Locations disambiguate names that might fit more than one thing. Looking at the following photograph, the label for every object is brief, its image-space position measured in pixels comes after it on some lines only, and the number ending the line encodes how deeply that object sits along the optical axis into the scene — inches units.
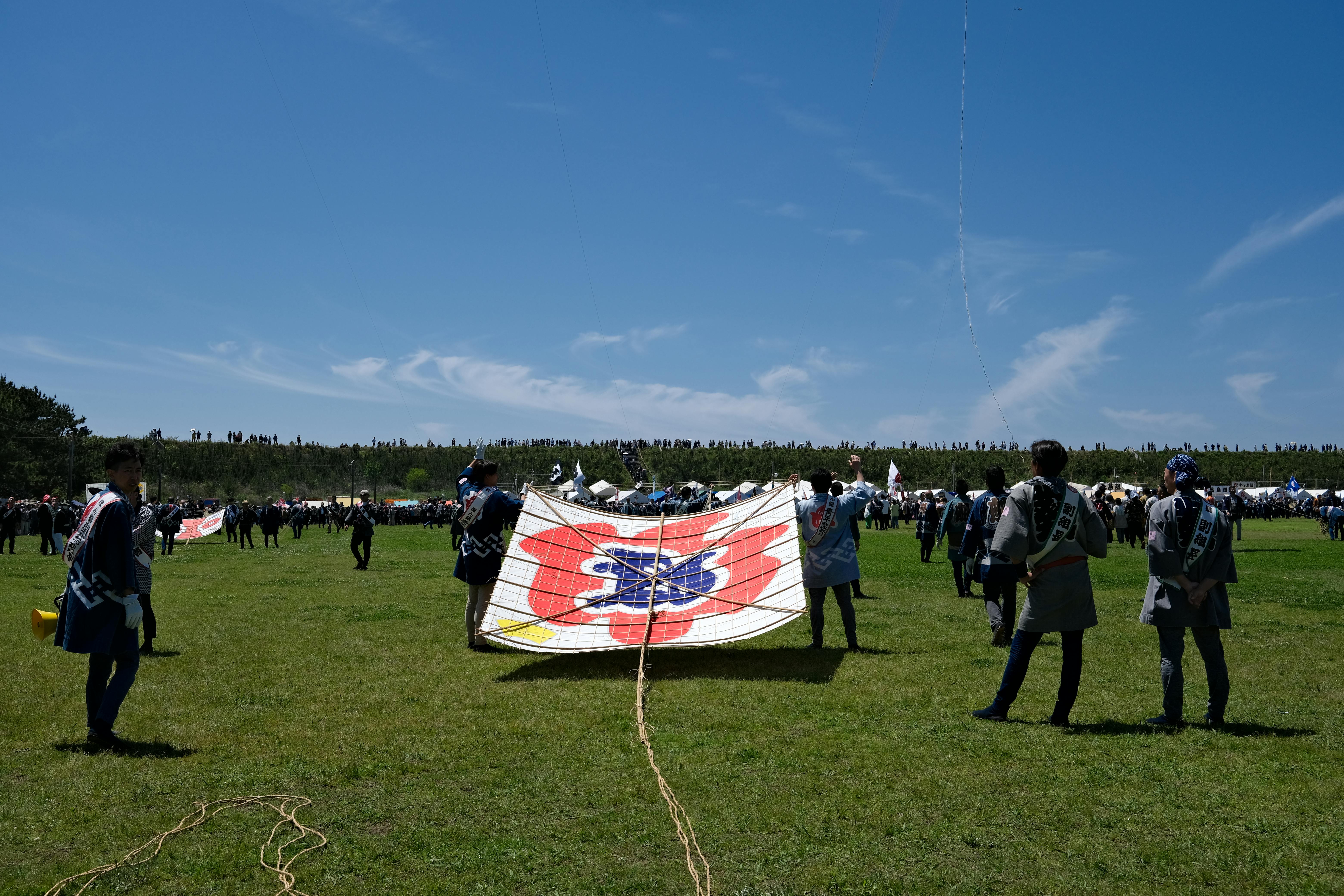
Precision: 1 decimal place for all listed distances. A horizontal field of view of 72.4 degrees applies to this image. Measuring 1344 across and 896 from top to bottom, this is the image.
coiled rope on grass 159.6
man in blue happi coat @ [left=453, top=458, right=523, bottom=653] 410.0
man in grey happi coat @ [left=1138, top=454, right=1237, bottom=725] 255.1
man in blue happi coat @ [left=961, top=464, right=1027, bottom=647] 402.9
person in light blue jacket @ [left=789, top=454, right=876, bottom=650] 382.9
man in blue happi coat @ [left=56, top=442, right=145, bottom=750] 243.3
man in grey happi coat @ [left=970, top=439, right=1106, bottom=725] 254.1
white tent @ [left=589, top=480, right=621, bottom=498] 1717.8
